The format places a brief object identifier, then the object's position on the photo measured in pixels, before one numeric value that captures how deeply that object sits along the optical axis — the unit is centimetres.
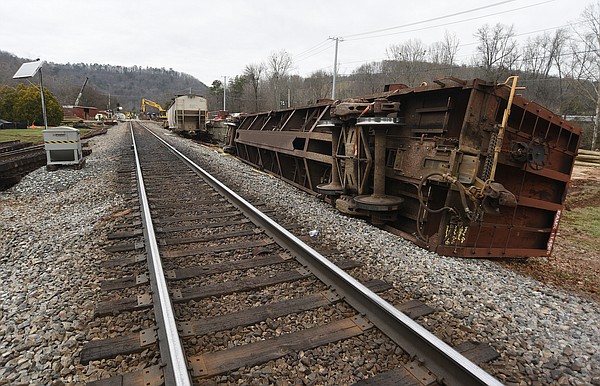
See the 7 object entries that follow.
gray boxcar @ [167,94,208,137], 2527
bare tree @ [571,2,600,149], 2731
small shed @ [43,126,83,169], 953
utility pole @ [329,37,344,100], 3147
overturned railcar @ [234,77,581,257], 433
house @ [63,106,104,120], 5886
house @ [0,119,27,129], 2795
